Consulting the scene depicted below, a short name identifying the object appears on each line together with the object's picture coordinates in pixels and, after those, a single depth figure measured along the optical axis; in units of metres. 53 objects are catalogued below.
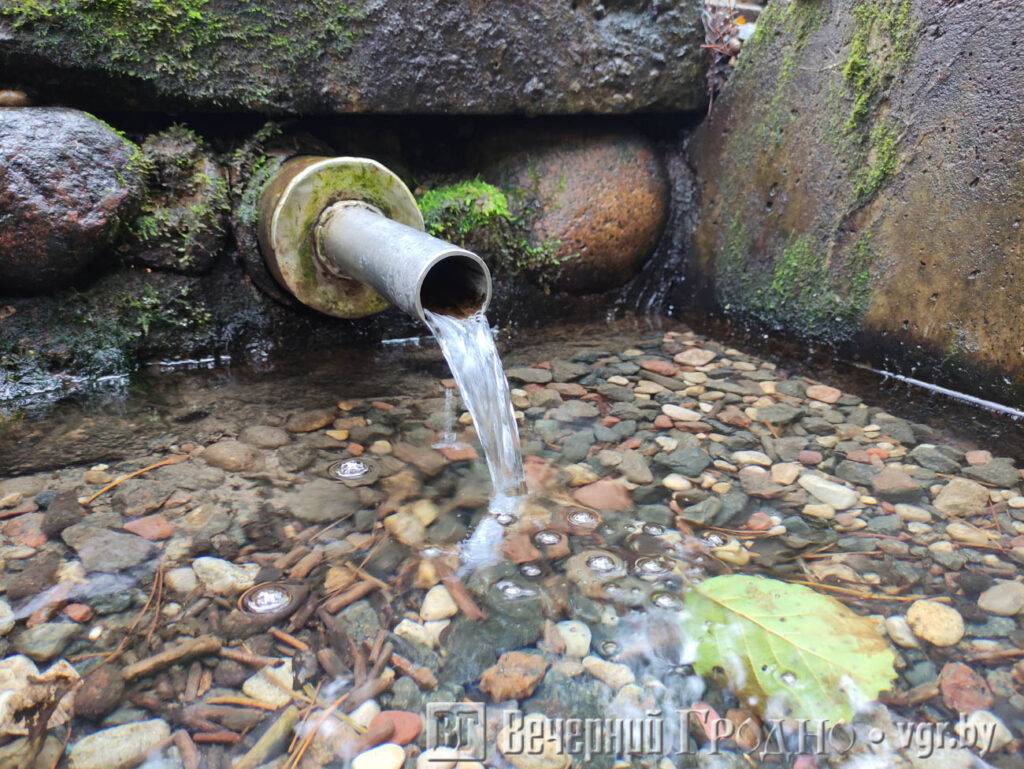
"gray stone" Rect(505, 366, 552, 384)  0.61
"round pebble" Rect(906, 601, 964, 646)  0.34
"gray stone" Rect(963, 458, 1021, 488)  0.46
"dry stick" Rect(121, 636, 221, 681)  0.32
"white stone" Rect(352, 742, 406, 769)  0.29
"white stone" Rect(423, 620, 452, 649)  0.34
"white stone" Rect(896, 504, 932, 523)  0.43
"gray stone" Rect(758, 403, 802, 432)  0.55
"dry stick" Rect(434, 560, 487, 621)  0.36
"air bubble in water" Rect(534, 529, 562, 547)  0.41
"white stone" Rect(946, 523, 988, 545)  0.41
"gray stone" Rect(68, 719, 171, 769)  0.28
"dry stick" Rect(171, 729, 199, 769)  0.29
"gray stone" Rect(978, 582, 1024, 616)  0.36
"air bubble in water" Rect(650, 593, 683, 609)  0.36
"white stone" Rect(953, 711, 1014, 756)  0.29
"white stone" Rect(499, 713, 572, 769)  0.29
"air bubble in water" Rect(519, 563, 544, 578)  0.39
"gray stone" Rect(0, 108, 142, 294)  0.50
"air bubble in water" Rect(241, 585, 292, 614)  0.36
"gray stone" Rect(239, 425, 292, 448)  0.50
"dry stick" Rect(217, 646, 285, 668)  0.33
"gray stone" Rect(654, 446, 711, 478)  0.48
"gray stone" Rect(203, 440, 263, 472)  0.47
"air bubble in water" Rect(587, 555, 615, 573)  0.39
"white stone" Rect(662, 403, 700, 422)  0.55
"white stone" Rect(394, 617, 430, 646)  0.34
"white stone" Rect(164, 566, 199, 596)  0.37
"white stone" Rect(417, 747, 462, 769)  0.29
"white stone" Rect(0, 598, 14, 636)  0.34
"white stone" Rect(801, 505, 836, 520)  0.43
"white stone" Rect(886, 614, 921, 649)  0.34
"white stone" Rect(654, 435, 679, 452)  0.51
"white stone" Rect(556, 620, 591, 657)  0.34
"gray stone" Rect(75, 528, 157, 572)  0.38
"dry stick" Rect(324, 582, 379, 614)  0.36
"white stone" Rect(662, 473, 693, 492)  0.46
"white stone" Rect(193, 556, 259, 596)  0.37
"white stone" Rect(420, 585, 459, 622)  0.36
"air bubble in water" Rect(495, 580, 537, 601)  0.37
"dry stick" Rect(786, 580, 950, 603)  0.36
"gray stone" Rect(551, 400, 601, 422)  0.55
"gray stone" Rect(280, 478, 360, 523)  0.43
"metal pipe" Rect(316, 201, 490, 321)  0.44
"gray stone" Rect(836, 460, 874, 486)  0.47
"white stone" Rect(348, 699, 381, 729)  0.30
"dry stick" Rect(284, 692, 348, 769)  0.29
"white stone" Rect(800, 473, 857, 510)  0.45
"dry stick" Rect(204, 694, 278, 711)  0.31
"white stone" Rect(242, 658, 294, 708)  0.31
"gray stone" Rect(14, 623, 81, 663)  0.33
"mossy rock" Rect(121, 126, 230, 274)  0.57
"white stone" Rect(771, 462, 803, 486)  0.47
